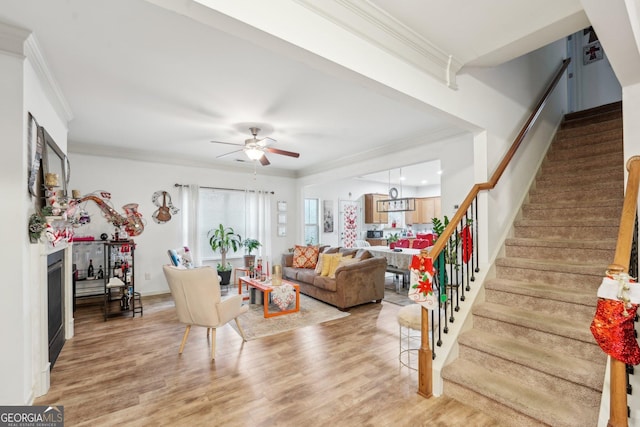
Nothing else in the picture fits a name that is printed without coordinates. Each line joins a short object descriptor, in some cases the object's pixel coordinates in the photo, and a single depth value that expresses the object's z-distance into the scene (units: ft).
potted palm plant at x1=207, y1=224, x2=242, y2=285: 19.94
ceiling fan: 13.28
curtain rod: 19.55
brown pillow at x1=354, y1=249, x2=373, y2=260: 16.46
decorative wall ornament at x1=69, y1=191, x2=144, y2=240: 16.29
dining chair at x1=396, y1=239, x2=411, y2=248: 22.89
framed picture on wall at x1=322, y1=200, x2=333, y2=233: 28.30
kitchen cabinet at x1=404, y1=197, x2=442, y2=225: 33.12
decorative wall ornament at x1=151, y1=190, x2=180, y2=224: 18.78
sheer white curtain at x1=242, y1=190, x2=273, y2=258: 22.39
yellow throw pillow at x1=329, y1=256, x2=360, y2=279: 15.65
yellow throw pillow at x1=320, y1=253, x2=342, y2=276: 16.62
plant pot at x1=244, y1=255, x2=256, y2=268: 20.99
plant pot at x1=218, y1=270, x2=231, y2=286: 19.76
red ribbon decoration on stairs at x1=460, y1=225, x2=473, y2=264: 9.33
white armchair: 9.93
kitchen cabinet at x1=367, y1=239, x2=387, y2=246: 30.48
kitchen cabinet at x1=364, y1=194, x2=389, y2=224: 31.07
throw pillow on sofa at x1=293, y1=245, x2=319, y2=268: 19.58
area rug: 12.39
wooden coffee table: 13.94
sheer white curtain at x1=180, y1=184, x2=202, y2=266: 19.67
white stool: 9.07
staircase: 6.48
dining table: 18.27
